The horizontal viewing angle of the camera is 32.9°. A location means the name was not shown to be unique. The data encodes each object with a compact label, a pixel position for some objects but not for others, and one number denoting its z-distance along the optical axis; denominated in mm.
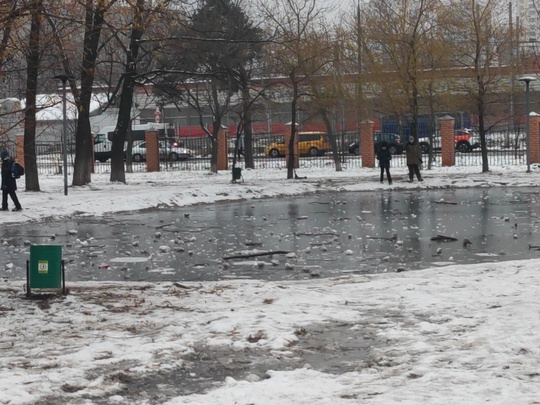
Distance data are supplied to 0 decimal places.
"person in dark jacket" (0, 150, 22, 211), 24016
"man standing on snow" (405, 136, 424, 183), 34844
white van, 61094
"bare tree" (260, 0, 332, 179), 38312
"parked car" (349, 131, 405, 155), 56125
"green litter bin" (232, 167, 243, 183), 36531
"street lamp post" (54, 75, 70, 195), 26781
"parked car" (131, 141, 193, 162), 55928
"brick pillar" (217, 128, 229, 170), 51438
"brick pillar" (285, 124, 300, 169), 50000
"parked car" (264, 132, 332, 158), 59969
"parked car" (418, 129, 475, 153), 57700
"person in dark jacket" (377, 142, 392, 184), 34375
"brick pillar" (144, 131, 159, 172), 51781
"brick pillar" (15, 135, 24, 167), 41800
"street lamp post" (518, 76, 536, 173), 37672
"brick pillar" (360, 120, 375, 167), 49250
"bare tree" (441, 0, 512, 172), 41719
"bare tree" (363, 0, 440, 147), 42719
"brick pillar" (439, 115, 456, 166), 48594
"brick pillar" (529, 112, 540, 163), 47562
